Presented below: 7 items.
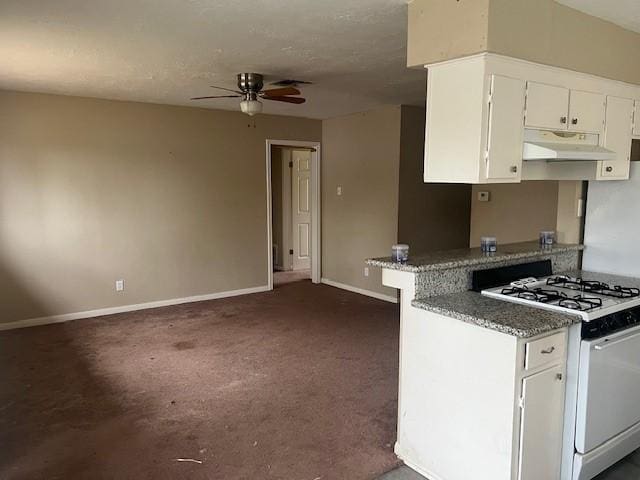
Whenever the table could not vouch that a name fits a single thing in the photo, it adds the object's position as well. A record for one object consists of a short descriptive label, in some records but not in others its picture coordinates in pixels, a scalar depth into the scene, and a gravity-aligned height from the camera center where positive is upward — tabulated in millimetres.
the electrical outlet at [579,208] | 3113 -82
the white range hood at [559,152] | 2293 +223
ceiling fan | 3818 +825
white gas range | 2119 -826
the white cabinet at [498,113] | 2178 +413
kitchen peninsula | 1943 -819
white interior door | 7480 -214
